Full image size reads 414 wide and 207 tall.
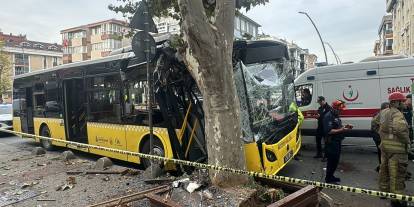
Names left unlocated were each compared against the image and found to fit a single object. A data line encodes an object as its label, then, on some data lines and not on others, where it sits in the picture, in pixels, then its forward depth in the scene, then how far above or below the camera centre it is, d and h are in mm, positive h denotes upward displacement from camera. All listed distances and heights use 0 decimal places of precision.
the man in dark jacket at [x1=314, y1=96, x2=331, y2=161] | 9266 -944
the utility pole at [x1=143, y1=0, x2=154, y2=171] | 6145 +832
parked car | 17109 -664
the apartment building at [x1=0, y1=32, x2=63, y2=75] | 72062 +10586
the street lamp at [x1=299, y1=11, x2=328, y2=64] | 30730 +6100
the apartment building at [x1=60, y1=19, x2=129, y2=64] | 65619 +11834
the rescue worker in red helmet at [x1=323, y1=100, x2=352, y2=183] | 6992 -819
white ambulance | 9719 +303
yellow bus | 6479 -127
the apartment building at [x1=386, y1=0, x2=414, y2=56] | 37281 +8614
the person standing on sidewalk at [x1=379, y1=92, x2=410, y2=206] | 5555 -741
